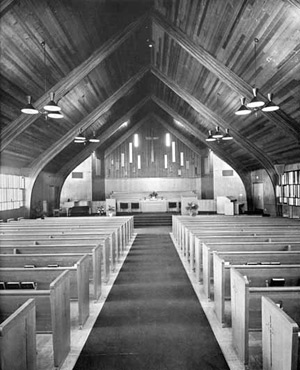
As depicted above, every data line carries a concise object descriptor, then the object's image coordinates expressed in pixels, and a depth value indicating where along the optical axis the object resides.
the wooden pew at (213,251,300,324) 3.93
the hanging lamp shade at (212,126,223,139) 10.46
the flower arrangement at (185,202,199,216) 12.81
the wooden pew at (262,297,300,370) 1.94
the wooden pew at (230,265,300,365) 2.80
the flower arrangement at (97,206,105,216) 16.59
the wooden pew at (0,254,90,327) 3.65
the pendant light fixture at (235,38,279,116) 6.34
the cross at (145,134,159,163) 19.39
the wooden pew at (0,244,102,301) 4.36
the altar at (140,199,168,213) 16.98
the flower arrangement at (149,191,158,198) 18.25
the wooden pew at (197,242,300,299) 4.90
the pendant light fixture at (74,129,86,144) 10.56
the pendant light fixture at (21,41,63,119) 6.42
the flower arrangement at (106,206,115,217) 15.85
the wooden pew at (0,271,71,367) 2.79
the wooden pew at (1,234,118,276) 5.70
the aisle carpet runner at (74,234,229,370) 2.91
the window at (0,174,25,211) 10.38
